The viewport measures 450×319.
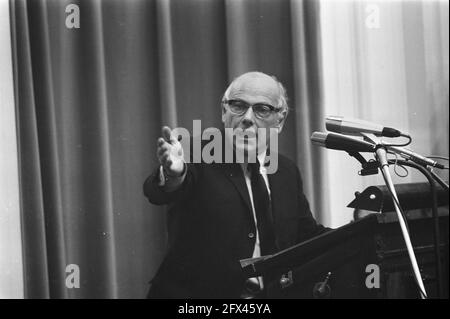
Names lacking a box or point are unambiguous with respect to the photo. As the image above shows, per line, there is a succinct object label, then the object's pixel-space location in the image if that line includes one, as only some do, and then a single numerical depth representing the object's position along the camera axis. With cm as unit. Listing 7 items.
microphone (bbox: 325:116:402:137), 425
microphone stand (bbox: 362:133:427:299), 414
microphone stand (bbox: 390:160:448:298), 422
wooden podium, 424
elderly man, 451
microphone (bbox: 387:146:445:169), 421
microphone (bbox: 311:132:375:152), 422
